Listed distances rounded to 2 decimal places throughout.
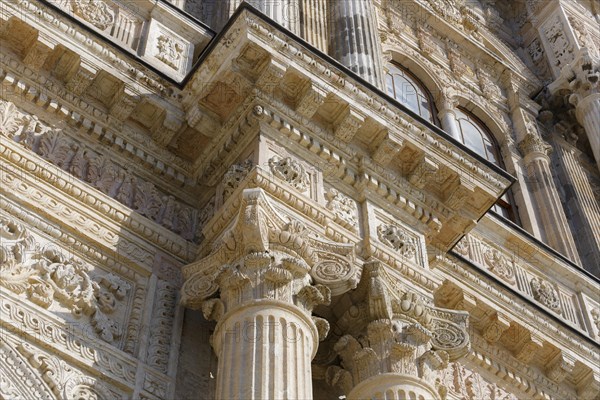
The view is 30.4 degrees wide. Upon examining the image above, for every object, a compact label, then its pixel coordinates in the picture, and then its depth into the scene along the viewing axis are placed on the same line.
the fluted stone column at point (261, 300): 7.58
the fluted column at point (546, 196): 14.61
